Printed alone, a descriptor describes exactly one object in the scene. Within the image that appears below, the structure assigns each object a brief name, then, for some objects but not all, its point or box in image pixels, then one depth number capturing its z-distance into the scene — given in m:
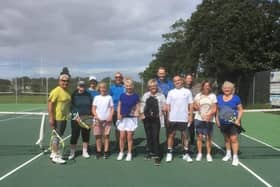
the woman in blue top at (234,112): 5.70
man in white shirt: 5.84
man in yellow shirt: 5.74
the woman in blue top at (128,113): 5.94
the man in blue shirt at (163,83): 6.34
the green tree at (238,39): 24.92
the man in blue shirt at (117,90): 6.48
